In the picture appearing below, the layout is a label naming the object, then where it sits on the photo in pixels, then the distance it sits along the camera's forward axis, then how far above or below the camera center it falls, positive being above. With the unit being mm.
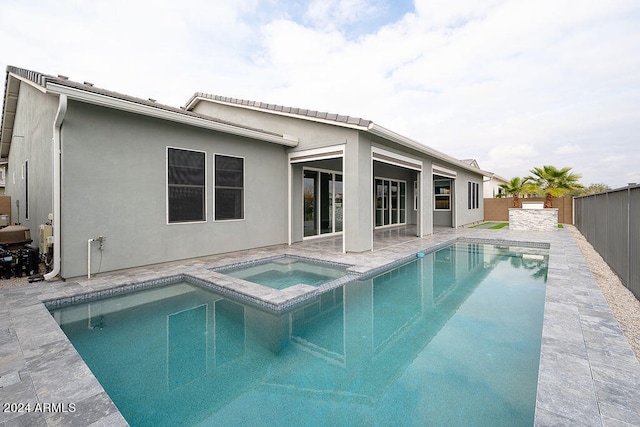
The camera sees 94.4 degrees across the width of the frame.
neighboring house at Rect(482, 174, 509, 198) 30030 +2734
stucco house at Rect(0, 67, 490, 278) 6020 +1172
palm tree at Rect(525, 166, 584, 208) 17844 +1927
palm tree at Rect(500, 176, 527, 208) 23656 +2196
